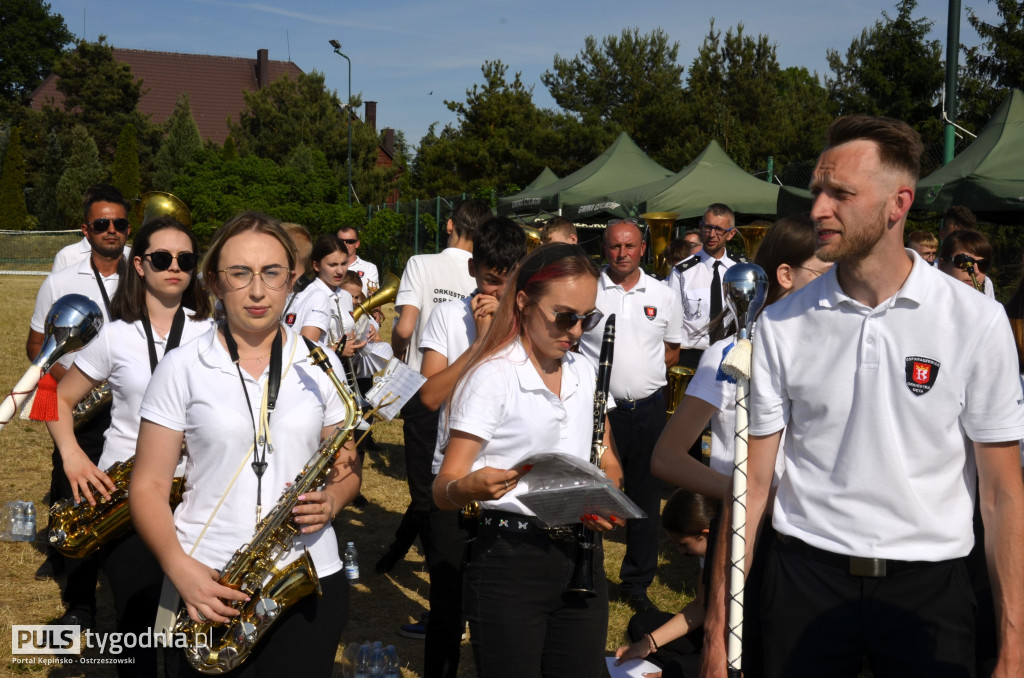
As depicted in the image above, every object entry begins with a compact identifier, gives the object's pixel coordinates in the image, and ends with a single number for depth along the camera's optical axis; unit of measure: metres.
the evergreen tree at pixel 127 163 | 47.28
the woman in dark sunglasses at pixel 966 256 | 6.73
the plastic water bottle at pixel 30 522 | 5.92
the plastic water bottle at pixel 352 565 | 6.21
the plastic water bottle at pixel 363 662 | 4.79
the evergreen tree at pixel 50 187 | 47.25
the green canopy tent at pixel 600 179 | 18.88
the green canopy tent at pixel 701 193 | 15.38
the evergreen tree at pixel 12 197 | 44.59
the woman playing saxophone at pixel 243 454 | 2.80
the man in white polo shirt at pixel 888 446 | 2.54
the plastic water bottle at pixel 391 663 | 4.80
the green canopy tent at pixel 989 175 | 8.83
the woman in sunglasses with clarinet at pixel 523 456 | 3.05
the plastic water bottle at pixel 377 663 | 4.75
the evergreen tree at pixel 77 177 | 45.72
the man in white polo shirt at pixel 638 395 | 6.16
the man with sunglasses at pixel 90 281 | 5.34
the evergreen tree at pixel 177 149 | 48.78
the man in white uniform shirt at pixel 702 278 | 9.23
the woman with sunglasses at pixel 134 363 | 3.69
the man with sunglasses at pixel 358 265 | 9.88
